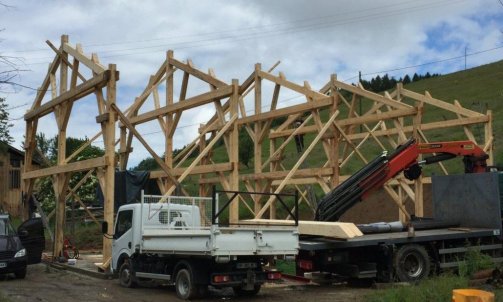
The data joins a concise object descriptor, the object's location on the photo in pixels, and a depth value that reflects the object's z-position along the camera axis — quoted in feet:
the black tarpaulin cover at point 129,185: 59.52
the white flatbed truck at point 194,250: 35.58
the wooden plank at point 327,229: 40.04
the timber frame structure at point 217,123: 52.75
